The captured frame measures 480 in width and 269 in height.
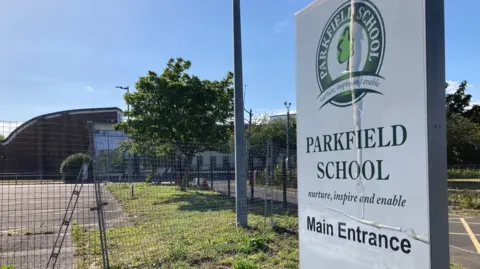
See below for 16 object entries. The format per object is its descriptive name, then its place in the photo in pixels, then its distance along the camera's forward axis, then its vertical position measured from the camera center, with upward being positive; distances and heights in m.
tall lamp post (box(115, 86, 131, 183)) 8.67 -0.41
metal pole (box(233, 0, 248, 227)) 9.22 +0.86
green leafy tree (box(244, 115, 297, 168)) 37.08 +2.04
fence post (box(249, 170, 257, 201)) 11.88 -0.87
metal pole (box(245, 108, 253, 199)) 9.79 -0.50
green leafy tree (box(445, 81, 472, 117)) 35.12 +4.40
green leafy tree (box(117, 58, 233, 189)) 17.11 +1.86
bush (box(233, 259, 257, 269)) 5.26 -1.52
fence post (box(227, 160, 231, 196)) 11.52 -0.73
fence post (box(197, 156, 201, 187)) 12.46 -0.79
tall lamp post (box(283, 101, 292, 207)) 10.48 -0.72
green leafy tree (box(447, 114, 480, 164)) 27.22 +0.94
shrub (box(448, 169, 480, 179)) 26.46 -1.69
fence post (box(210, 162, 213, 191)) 11.43 -0.66
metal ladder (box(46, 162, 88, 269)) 5.56 -0.97
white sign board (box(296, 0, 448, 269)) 1.90 +0.07
